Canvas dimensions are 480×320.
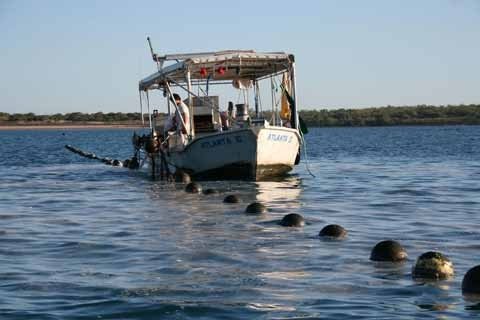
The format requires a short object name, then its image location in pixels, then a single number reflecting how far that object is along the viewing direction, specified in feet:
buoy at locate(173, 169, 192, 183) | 93.71
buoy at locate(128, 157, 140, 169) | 123.61
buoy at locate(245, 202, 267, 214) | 65.16
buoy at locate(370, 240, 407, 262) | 44.14
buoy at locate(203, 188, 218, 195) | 81.08
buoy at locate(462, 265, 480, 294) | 36.60
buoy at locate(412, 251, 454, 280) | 39.81
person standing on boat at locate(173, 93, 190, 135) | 91.78
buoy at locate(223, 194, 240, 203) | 72.67
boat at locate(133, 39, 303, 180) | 89.40
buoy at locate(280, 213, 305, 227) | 57.72
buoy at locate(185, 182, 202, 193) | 82.79
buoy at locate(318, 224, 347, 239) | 52.45
